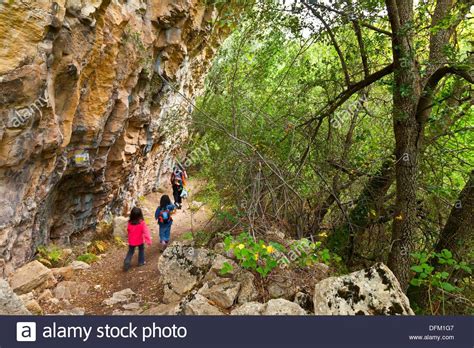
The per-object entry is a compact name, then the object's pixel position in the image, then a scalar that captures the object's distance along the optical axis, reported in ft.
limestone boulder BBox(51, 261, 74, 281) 19.09
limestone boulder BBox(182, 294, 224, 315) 11.62
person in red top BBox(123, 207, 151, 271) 20.90
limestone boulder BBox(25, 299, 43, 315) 14.62
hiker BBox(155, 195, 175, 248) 23.72
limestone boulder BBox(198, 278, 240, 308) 12.59
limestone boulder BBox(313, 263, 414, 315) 10.91
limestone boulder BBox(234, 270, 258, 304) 12.91
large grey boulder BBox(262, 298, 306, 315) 10.80
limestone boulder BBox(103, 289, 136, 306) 16.83
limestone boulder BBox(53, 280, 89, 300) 17.43
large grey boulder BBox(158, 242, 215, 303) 15.35
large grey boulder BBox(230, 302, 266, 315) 11.03
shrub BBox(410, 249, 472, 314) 11.41
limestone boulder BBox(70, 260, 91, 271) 21.13
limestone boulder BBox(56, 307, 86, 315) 15.58
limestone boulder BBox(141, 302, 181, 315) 12.31
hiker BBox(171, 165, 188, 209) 33.86
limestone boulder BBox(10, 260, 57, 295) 16.08
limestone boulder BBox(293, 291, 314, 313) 12.03
